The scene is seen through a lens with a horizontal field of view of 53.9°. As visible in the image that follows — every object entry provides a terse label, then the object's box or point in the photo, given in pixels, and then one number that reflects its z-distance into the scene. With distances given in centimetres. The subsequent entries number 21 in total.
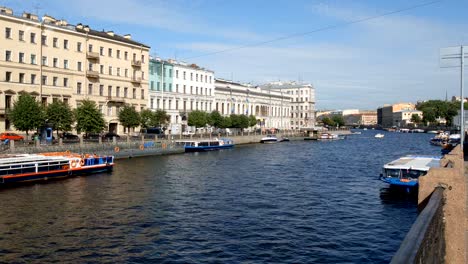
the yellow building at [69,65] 5444
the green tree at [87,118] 5503
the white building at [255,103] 10590
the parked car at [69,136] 5614
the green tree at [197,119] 8548
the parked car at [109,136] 5936
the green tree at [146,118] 6862
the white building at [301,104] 15850
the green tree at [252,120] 10808
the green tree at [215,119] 9053
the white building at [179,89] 8231
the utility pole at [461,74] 2469
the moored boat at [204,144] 6869
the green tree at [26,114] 4803
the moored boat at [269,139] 9894
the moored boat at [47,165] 3275
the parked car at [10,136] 4794
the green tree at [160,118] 7144
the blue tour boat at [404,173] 2992
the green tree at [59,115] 5112
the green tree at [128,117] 6500
